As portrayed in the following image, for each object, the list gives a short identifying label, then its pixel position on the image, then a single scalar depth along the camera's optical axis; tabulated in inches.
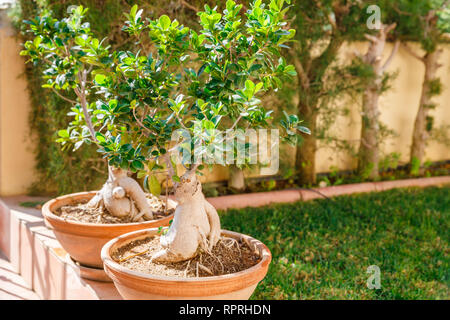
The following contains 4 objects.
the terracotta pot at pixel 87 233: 98.4
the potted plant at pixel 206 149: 69.5
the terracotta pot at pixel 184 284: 70.4
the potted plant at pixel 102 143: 77.2
